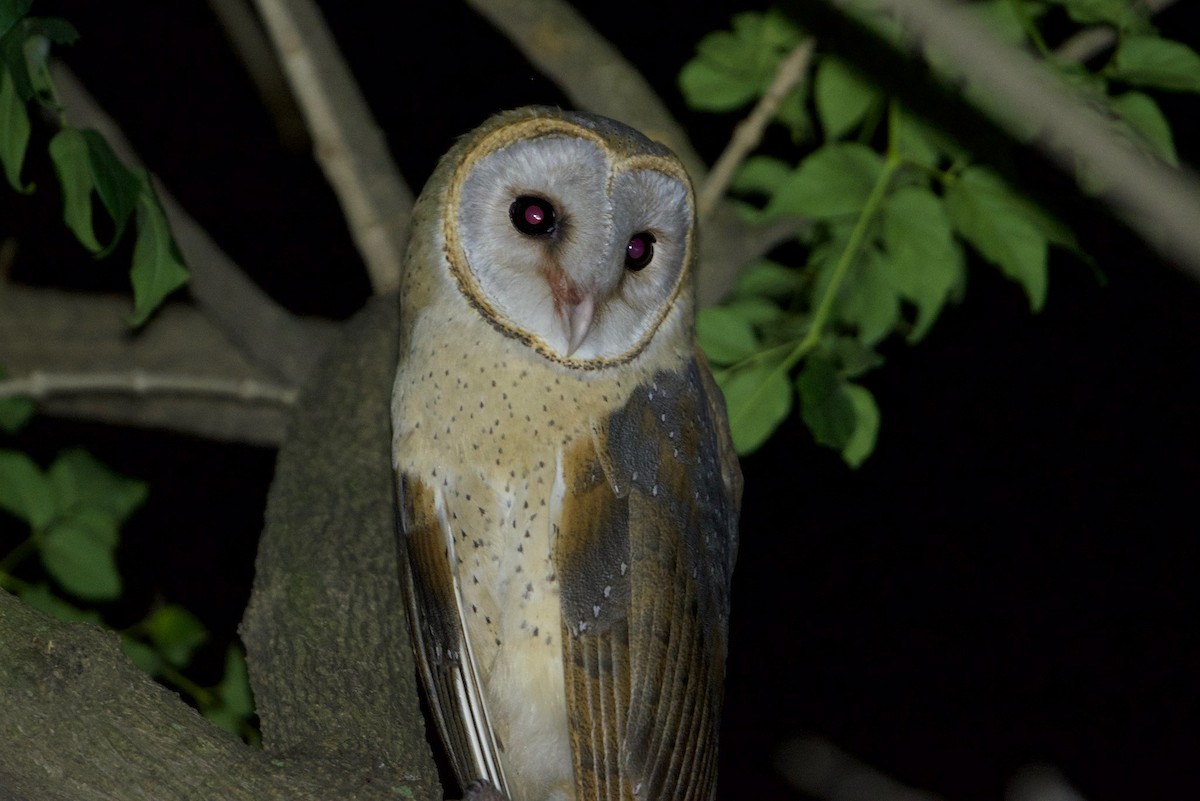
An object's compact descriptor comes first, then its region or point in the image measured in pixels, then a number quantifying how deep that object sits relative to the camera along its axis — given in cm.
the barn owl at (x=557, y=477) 449
